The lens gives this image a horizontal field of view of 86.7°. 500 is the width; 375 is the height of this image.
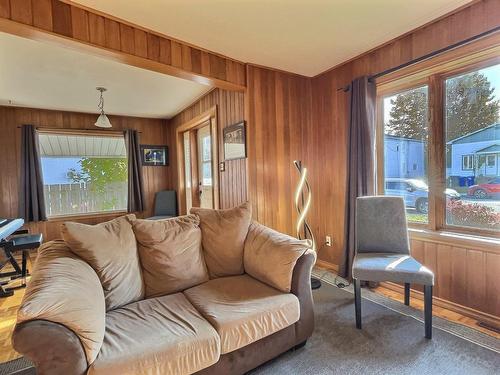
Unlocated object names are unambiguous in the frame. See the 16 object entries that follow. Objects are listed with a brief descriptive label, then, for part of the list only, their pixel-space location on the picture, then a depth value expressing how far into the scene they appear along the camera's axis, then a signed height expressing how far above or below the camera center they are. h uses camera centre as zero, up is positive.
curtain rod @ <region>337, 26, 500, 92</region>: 1.91 +0.96
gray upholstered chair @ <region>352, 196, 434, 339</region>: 1.88 -0.66
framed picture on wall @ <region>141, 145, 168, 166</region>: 5.16 +0.49
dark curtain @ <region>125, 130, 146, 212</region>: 4.90 +0.13
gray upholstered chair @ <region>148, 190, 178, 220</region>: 5.11 -0.48
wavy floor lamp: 2.70 -0.38
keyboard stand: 2.84 -0.72
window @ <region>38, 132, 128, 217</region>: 4.47 +0.16
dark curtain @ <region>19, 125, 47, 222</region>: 4.10 +0.08
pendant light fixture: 3.41 +0.78
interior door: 4.23 +0.18
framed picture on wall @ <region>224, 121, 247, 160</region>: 3.03 +0.43
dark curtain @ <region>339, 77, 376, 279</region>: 2.61 +0.25
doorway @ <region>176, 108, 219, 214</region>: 3.76 +0.26
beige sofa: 1.11 -0.67
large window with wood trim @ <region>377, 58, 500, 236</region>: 2.04 +0.23
